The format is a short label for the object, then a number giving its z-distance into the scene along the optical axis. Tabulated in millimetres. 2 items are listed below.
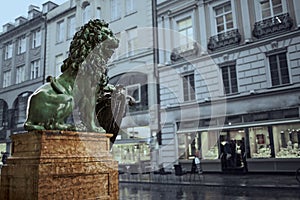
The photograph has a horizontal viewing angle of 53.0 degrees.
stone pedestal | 3373
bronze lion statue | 3752
